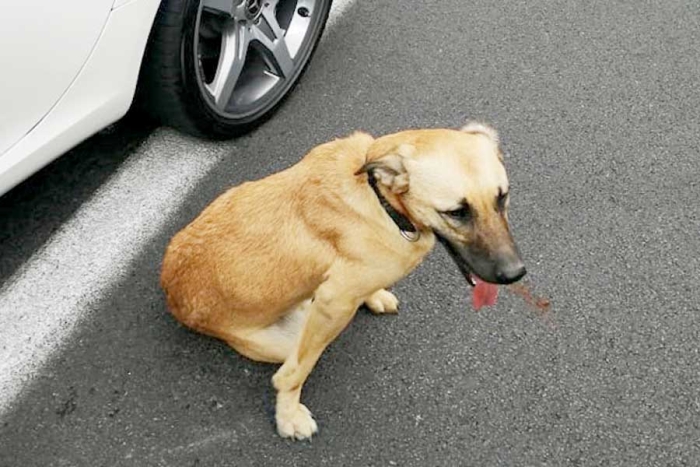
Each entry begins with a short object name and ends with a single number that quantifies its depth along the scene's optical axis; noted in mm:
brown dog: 2232
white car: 2549
